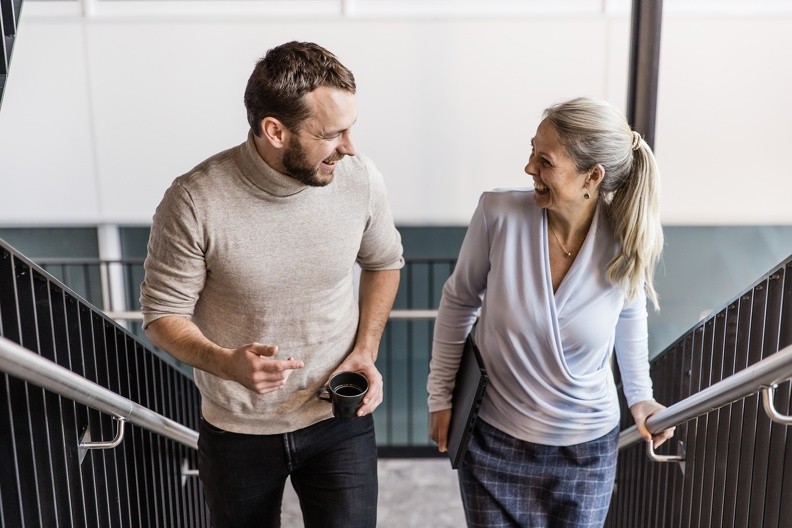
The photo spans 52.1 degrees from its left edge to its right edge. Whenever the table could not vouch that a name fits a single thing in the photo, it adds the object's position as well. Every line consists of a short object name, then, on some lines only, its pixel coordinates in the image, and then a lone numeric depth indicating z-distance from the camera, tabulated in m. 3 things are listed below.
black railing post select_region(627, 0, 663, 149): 3.45
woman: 1.73
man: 1.68
